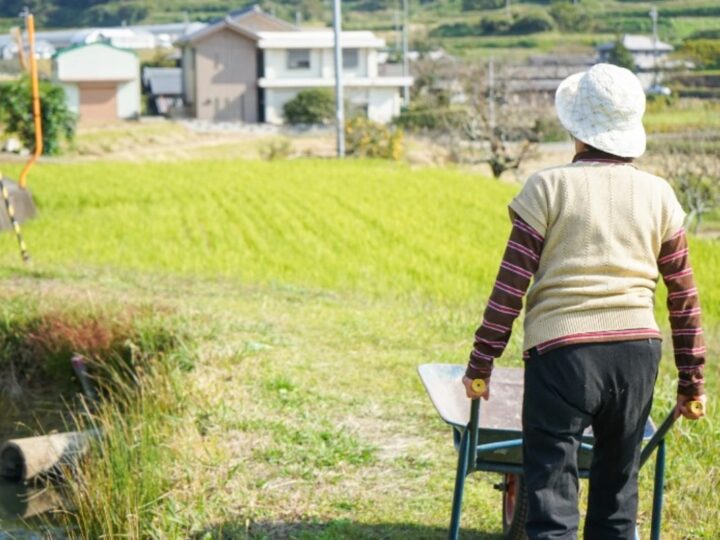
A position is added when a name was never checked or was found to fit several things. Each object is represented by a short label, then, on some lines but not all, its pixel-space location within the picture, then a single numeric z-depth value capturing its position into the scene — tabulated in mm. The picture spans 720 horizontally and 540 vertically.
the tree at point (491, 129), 36094
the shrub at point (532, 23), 60284
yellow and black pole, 11789
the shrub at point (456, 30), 71938
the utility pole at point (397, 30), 68212
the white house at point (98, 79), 47594
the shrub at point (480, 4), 74188
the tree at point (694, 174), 28938
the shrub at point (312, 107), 47750
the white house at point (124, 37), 70938
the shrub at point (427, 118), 45094
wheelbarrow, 3723
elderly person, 3434
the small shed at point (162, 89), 54125
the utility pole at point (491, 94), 38750
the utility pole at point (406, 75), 53438
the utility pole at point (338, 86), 30078
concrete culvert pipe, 6441
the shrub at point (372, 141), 32281
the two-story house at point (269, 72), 50594
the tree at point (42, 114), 29891
